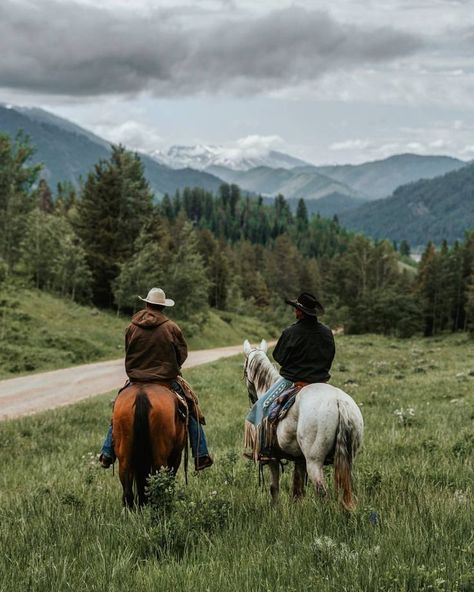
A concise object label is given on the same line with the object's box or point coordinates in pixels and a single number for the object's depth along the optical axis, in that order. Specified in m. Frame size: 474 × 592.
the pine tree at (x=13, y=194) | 53.19
